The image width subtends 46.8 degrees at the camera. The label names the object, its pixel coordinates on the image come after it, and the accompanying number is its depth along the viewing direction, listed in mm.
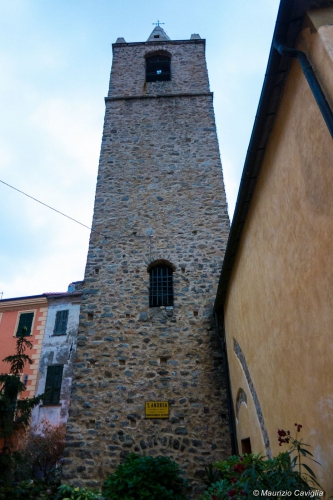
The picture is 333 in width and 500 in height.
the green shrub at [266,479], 2463
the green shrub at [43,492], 5766
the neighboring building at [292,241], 2703
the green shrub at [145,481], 5180
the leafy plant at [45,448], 10809
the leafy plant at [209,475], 5855
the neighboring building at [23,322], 14289
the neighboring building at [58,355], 12474
